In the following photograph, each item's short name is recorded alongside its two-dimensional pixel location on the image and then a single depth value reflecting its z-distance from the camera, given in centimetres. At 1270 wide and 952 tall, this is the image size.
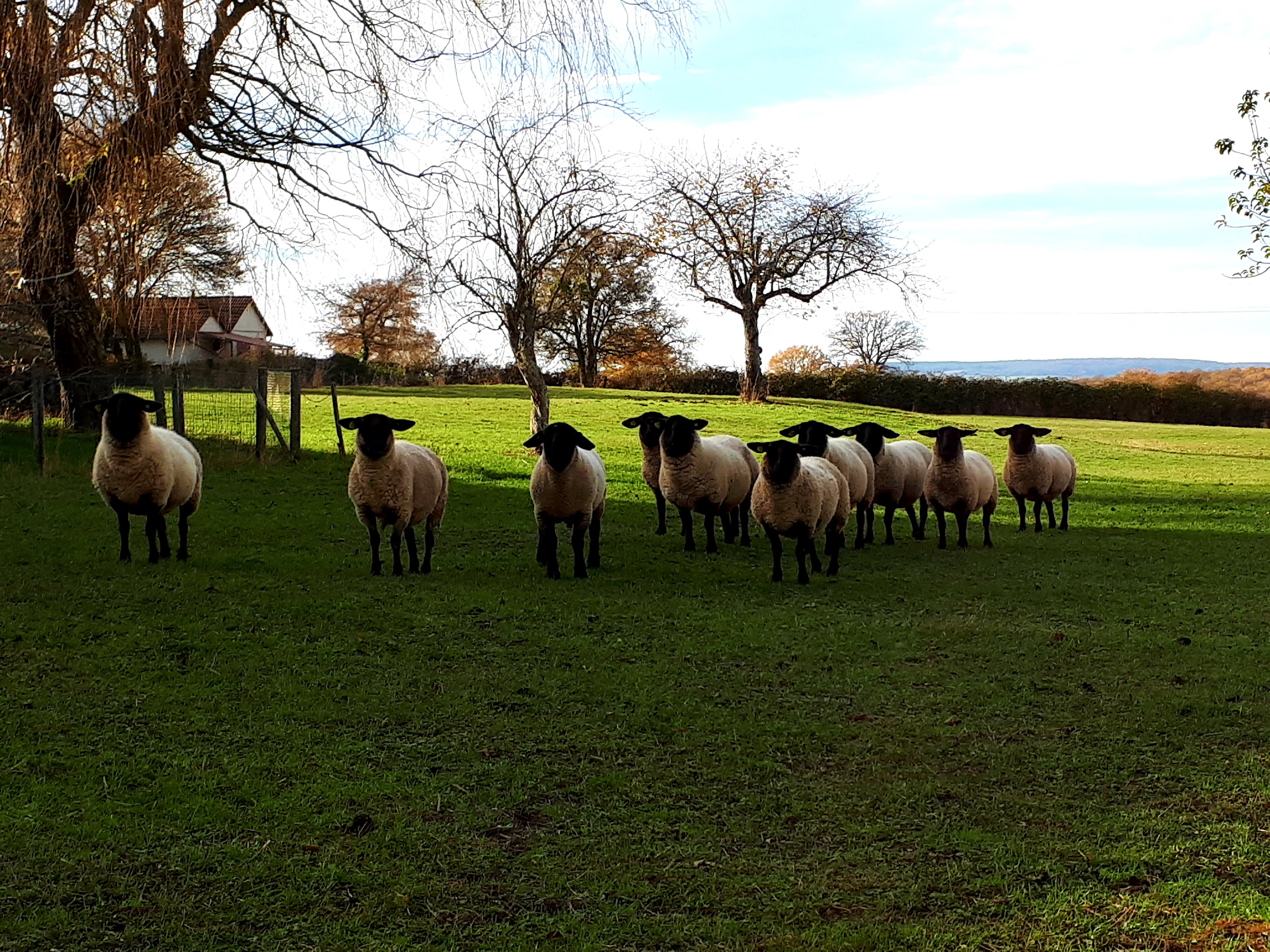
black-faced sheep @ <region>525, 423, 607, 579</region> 1095
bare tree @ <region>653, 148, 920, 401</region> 4475
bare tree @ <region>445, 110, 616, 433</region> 2212
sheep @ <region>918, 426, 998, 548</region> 1380
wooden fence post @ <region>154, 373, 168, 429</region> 1759
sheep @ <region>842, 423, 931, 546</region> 1416
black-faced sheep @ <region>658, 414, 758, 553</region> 1264
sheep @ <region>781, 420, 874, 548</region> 1293
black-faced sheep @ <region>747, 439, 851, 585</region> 1098
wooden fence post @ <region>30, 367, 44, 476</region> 1652
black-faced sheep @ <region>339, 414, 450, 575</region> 1049
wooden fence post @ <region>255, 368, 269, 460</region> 1906
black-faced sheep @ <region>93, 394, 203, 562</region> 1047
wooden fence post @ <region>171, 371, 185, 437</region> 1791
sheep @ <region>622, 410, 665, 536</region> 1423
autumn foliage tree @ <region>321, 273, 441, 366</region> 5553
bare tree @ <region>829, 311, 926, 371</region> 8669
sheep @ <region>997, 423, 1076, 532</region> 1543
